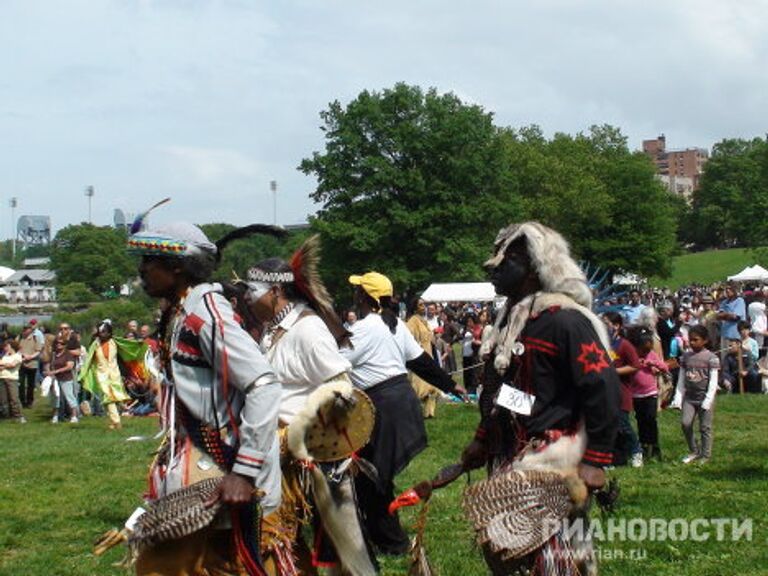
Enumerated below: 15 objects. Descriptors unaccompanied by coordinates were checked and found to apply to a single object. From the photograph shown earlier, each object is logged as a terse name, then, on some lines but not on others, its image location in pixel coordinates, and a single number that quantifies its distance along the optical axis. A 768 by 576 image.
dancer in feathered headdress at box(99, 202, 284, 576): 3.85
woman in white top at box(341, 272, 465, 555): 7.20
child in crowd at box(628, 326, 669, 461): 11.57
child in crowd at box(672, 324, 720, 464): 11.10
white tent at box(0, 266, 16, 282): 117.19
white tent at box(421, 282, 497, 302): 44.38
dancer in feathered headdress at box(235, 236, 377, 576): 5.38
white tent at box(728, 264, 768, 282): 41.38
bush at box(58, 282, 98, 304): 77.14
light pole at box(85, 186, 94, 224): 141.00
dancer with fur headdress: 4.24
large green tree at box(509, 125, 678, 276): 71.19
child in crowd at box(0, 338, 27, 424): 19.41
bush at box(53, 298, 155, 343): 34.56
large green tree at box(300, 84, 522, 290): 56.94
